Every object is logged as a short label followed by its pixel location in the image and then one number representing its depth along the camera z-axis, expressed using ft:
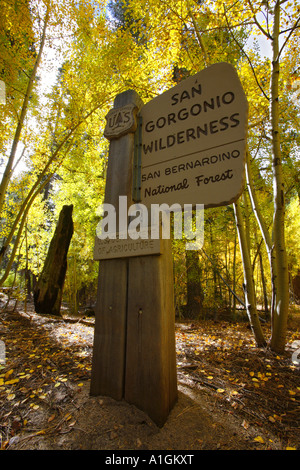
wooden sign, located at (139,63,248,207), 4.72
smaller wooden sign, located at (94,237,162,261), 5.39
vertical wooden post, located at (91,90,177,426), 4.93
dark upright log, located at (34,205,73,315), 20.89
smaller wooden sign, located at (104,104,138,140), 6.49
